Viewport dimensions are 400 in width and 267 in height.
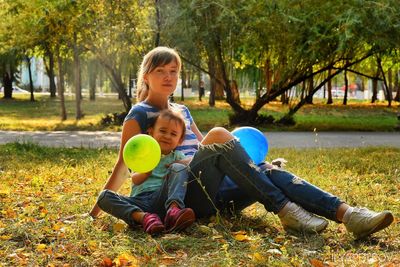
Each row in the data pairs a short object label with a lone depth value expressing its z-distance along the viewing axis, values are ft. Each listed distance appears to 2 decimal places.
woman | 13.56
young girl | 13.94
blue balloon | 16.72
